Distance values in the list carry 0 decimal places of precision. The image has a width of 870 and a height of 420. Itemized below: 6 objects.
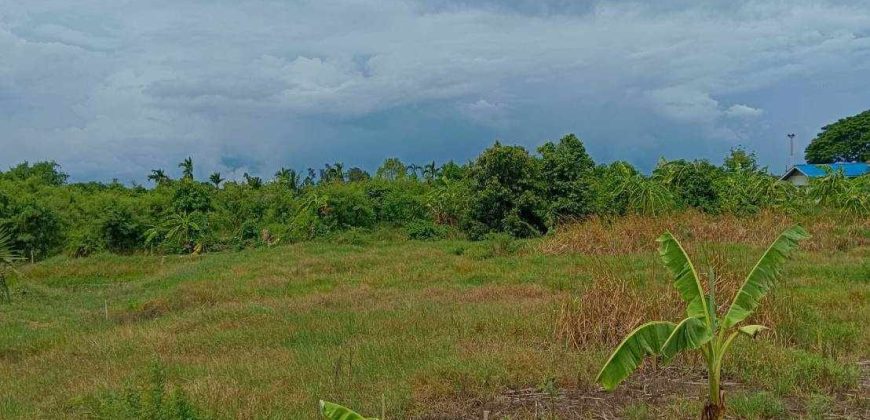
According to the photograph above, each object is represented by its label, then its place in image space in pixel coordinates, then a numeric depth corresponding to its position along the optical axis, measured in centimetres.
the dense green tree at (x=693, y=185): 2327
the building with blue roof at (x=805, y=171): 4312
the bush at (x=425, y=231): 2467
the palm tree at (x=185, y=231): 2703
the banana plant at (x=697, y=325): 439
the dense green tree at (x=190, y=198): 2917
